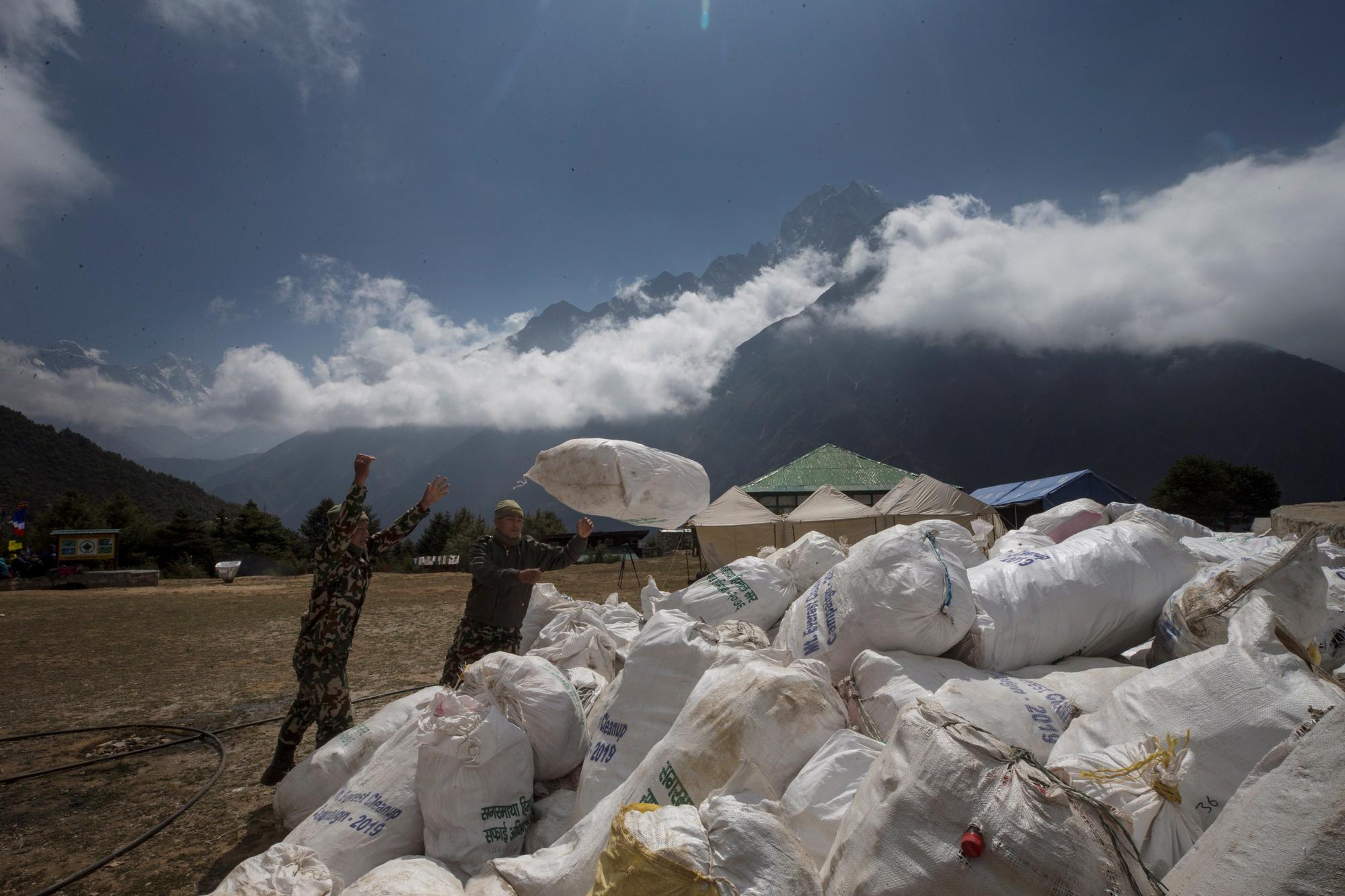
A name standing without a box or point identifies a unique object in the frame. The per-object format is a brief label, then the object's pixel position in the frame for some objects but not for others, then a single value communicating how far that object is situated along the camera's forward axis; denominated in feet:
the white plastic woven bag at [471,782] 6.29
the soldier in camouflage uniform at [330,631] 10.41
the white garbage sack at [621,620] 13.21
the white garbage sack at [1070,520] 13.91
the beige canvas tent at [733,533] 42.91
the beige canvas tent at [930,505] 44.37
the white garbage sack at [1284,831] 2.97
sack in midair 10.85
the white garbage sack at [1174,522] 11.23
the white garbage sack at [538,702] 7.41
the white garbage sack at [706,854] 3.61
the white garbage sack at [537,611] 14.17
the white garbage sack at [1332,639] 7.65
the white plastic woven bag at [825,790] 4.77
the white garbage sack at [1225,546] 10.39
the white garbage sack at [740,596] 11.05
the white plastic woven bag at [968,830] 3.41
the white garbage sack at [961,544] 10.85
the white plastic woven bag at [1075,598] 7.86
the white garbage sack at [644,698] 6.81
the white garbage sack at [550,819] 6.63
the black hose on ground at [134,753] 7.93
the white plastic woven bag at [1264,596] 6.81
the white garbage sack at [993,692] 5.96
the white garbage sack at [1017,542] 10.22
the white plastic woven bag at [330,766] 8.02
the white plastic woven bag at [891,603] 7.41
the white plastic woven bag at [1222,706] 4.60
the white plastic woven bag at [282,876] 5.17
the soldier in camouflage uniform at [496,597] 11.66
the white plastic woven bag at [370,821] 6.24
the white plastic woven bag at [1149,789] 4.37
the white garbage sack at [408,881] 4.88
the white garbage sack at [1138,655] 8.55
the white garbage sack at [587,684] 9.41
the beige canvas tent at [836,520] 41.60
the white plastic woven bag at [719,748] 5.15
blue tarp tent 56.59
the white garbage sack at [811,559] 12.07
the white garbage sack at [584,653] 11.00
